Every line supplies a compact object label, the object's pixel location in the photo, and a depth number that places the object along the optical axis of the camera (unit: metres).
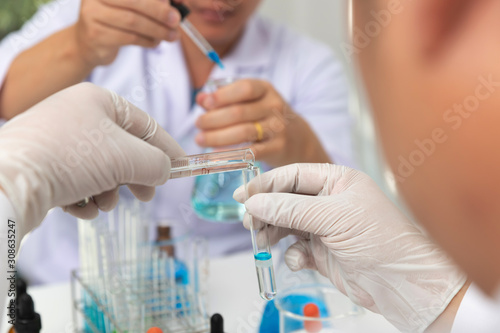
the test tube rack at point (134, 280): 0.69
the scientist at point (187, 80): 0.97
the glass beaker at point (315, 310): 0.53
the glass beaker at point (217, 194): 1.04
